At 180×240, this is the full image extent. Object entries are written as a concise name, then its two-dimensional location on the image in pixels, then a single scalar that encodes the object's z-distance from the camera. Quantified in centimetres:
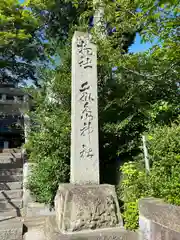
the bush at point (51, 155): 423
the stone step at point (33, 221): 392
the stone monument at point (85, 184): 288
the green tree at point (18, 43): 774
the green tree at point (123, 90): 430
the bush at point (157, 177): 255
